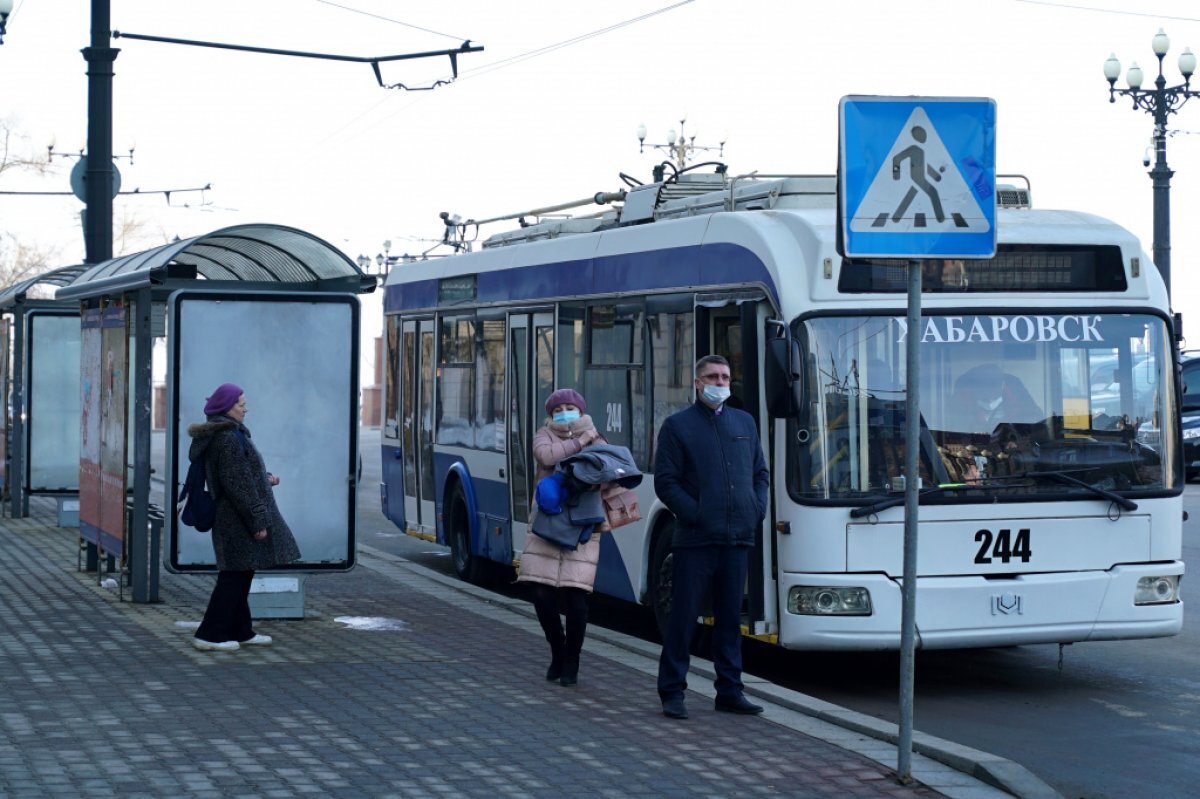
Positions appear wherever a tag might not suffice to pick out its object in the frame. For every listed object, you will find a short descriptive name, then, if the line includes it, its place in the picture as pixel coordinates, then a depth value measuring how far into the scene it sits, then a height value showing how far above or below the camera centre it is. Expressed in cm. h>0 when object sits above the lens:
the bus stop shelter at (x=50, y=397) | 1916 +3
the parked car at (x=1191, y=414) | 2964 -15
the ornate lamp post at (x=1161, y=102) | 3052 +515
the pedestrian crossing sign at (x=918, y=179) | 718 +89
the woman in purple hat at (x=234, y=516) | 1048 -66
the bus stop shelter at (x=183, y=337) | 1191 +43
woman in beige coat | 935 -82
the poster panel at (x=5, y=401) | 2166 -1
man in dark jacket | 853 -50
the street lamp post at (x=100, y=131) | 1617 +243
